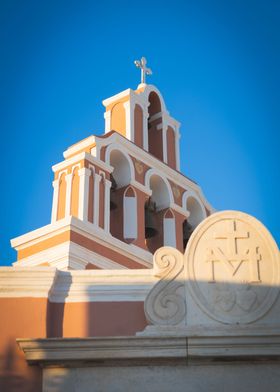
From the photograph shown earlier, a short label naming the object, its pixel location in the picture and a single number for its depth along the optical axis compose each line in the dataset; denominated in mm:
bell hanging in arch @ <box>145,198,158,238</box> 17891
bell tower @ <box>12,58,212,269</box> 15250
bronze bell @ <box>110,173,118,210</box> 17219
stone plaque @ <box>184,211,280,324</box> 8461
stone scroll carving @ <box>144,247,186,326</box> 8406
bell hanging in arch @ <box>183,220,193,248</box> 18781
